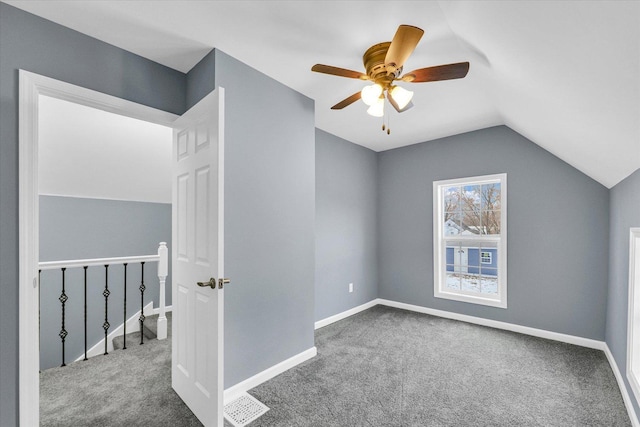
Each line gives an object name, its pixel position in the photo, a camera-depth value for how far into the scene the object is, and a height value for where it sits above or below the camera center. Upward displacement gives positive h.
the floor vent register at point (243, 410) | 1.88 -1.36
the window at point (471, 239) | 3.56 -0.33
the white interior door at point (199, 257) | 1.62 -0.27
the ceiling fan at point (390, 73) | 1.61 +0.92
